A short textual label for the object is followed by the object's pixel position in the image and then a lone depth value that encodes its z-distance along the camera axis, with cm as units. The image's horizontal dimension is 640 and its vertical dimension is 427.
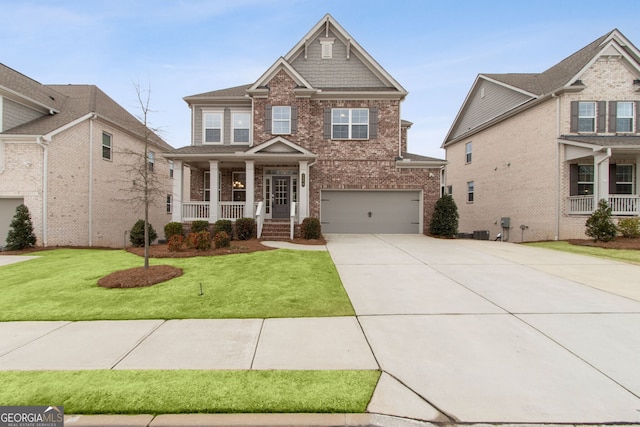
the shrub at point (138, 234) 1234
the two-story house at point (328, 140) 1495
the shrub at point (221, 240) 1071
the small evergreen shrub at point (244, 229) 1289
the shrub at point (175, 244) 1027
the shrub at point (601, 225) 1176
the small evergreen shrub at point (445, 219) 1434
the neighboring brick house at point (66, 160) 1223
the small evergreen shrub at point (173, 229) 1280
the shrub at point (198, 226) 1313
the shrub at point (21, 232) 1143
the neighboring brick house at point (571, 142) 1366
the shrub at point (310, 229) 1283
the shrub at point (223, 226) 1289
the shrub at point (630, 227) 1223
